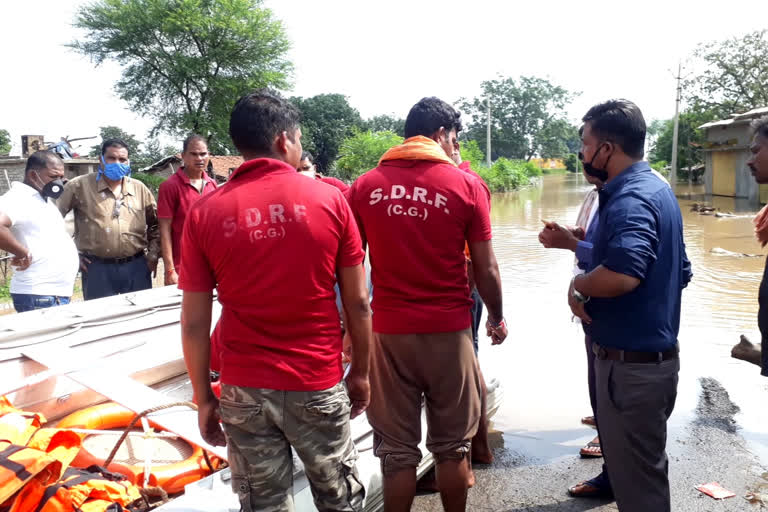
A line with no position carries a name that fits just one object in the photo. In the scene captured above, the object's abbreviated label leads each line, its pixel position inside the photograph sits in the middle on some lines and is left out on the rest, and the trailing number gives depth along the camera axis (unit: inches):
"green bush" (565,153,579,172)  2765.7
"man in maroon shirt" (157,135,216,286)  174.9
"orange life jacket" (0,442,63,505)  75.9
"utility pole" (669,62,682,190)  949.8
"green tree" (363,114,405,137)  2435.3
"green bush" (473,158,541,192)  1355.8
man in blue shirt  77.7
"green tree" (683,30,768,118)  1154.7
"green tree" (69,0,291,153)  970.7
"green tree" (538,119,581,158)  2738.7
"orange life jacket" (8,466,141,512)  78.1
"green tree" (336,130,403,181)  1163.9
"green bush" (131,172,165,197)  784.9
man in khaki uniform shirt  167.2
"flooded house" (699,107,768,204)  860.5
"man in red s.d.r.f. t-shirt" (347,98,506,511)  88.6
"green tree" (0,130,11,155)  1596.7
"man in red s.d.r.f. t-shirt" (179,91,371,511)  67.6
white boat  105.5
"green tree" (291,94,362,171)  1694.1
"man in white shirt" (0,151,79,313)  145.7
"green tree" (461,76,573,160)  2723.9
